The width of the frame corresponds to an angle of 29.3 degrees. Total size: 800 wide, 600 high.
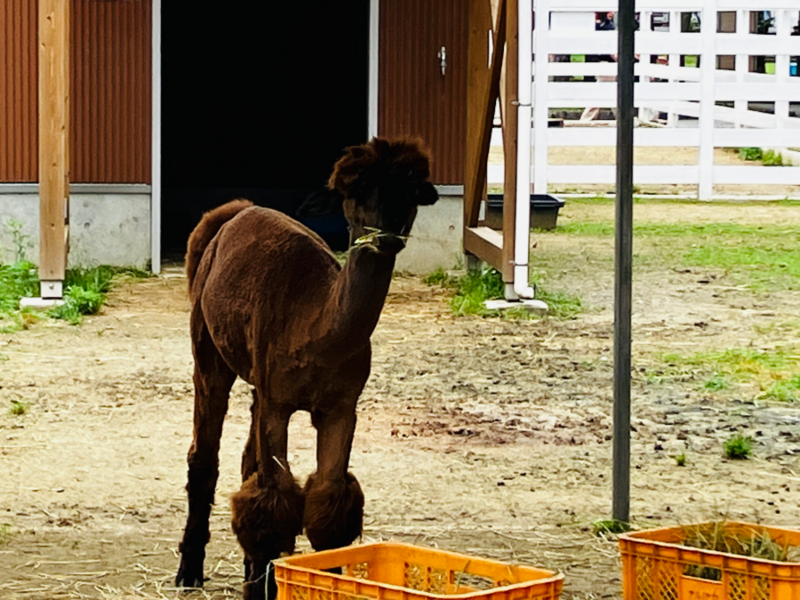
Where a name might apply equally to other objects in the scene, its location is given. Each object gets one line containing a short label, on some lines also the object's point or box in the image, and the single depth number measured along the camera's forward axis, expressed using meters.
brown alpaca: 4.61
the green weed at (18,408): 8.65
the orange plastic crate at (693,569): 4.36
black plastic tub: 17.25
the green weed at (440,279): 13.90
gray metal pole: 6.18
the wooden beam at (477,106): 13.16
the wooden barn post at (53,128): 11.76
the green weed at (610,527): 6.38
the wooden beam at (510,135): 11.99
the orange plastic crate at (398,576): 4.18
